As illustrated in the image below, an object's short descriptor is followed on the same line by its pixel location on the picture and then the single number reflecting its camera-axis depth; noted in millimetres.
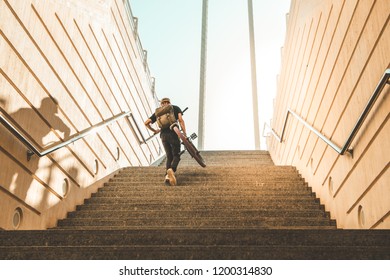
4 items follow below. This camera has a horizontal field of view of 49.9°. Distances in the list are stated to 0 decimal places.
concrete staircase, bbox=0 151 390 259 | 2006
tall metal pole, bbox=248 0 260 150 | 11969
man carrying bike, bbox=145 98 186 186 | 5305
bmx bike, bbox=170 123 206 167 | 5273
